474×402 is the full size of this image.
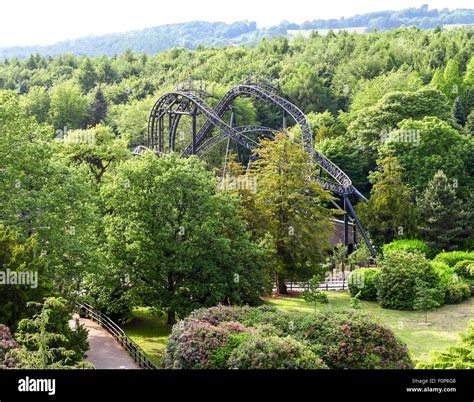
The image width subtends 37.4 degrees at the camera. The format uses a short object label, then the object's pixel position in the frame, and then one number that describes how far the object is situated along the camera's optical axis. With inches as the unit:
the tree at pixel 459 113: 2610.7
